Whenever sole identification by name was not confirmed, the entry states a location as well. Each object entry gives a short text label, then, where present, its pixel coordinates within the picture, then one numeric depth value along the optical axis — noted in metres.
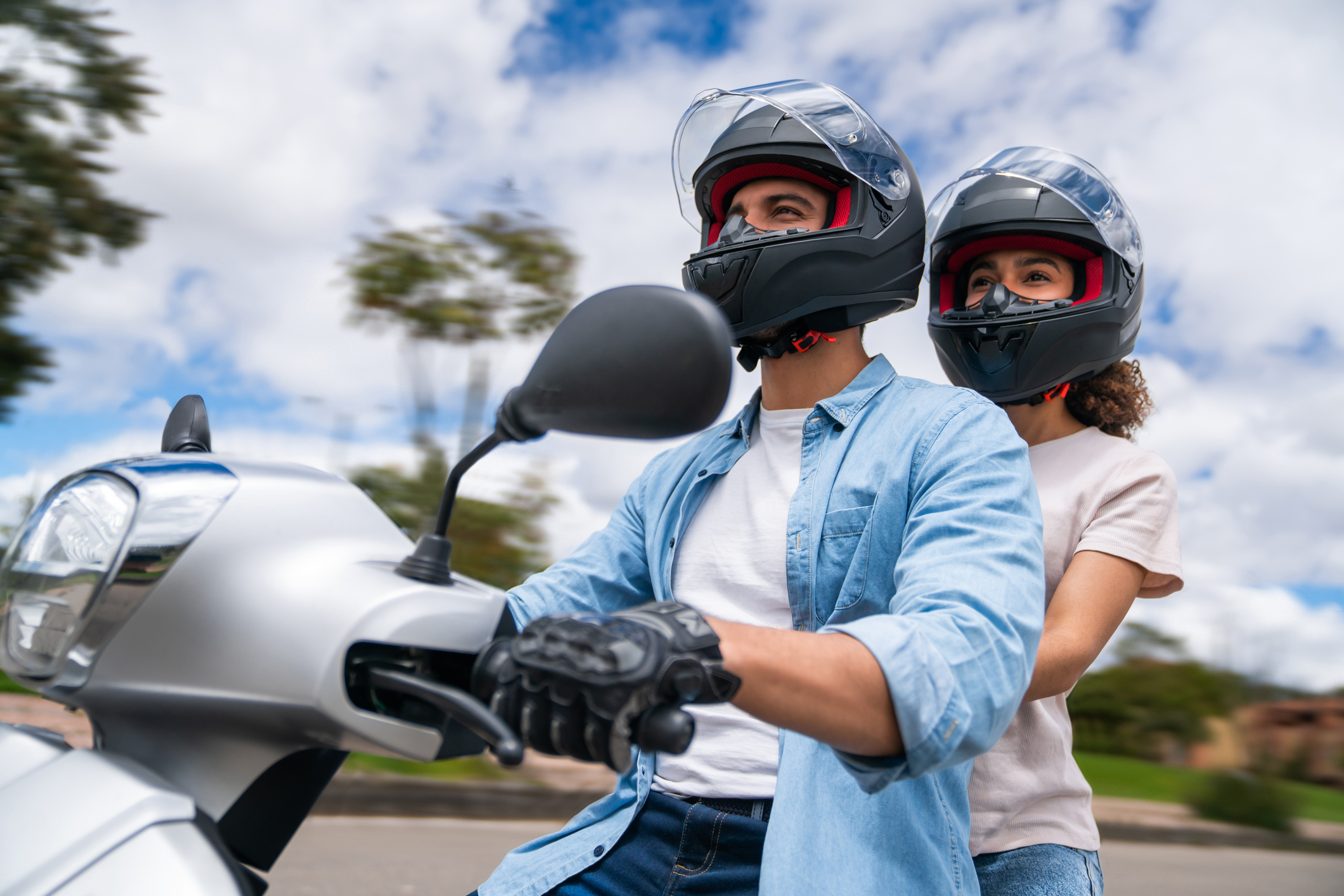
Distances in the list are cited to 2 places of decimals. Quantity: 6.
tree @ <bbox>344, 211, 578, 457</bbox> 5.79
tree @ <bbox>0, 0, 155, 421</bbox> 4.85
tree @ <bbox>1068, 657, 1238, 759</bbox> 8.21
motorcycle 0.90
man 0.94
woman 1.75
